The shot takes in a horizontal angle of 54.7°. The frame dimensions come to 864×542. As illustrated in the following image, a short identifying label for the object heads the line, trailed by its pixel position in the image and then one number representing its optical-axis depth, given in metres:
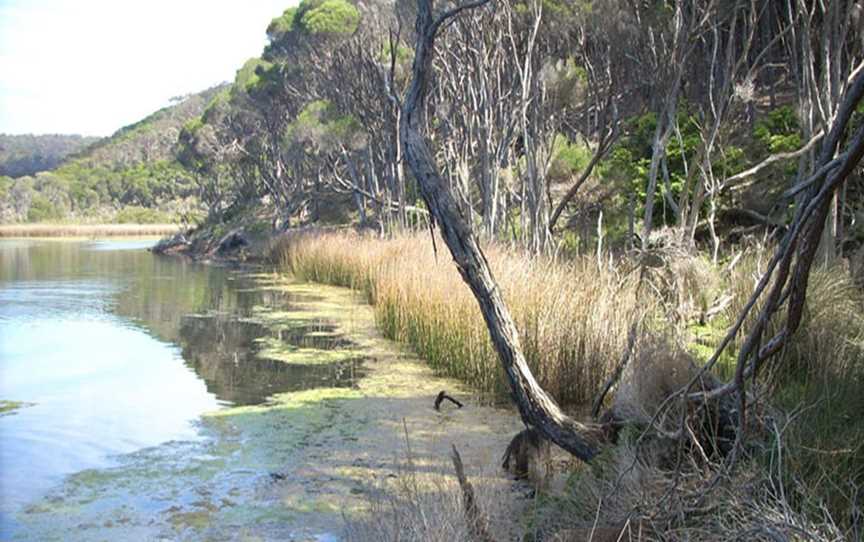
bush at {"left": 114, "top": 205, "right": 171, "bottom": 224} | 48.03
